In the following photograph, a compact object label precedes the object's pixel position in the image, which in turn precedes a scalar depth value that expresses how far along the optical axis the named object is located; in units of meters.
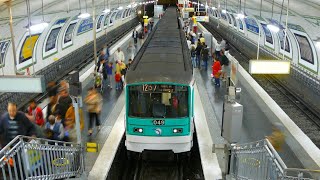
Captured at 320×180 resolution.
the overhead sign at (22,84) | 6.94
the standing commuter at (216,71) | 14.73
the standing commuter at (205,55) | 17.67
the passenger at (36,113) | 8.59
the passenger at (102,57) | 14.50
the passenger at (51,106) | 8.38
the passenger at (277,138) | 9.30
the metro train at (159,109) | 8.41
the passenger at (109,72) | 14.87
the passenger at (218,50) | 19.00
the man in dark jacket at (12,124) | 6.15
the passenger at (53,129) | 7.63
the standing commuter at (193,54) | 18.39
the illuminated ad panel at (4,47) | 12.12
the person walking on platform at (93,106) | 9.43
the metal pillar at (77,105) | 7.09
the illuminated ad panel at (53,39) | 17.17
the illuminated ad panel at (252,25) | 24.64
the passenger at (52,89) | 8.66
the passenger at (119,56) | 14.41
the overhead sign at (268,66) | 8.84
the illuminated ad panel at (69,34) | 20.02
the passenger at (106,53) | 15.33
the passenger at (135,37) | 27.67
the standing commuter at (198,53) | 18.47
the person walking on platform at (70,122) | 8.21
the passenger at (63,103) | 8.21
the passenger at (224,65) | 16.11
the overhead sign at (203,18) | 29.78
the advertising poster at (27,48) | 14.55
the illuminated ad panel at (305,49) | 15.37
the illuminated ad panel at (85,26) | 22.83
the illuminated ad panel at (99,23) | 29.17
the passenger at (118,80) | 14.31
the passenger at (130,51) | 20.44
